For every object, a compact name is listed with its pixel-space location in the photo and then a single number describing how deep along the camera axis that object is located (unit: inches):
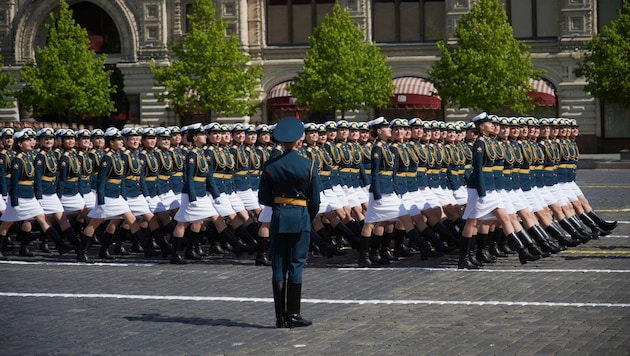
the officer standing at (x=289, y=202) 464.4
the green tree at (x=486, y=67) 1868.8
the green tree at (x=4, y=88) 2030.0
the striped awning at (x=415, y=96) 2004.2
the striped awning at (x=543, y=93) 1978.3
